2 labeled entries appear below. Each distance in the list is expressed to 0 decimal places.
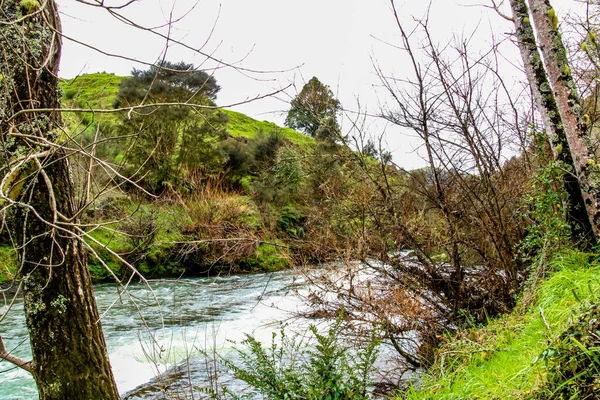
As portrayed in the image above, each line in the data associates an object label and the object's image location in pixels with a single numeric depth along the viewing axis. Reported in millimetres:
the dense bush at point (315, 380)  3291
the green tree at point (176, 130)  17547
